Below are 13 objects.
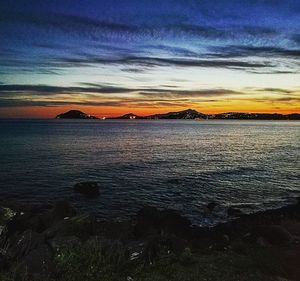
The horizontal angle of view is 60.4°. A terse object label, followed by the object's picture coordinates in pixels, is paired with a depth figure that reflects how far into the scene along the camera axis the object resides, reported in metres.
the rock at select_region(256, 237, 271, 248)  15.71
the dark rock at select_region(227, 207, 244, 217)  23.34
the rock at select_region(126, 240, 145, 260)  10.82
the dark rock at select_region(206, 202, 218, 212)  24.60
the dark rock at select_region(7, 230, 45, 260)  11.54
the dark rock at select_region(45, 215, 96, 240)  12.96
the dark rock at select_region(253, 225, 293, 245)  16.50
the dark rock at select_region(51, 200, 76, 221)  17.71
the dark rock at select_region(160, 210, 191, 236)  19.13
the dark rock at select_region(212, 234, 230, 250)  15.25
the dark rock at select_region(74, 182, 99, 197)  28.16
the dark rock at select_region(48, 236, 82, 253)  10.80
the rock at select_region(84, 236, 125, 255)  10.54
